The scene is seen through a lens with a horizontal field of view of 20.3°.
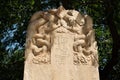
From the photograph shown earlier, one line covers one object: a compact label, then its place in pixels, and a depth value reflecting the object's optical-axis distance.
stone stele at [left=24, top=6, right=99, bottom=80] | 8.07
